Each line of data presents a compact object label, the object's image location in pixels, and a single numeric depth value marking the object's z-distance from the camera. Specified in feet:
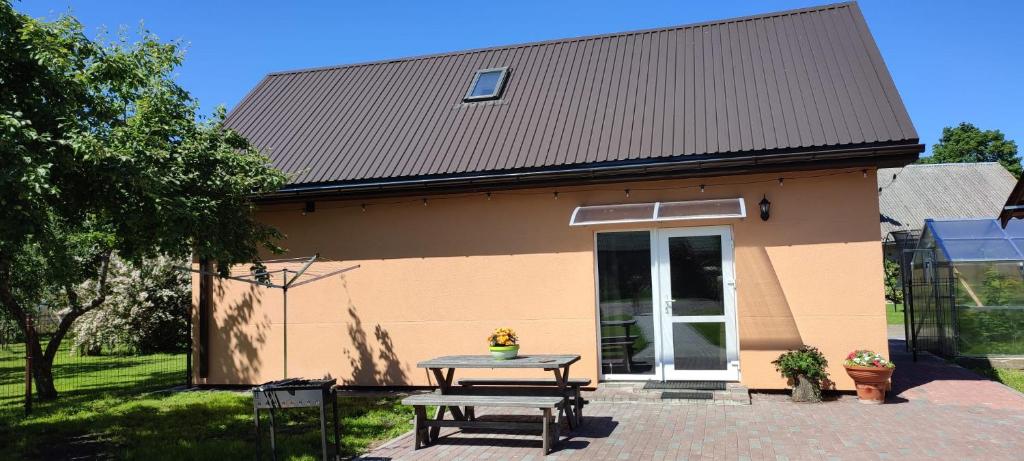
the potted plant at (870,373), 26.84
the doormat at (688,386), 29.53
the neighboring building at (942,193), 90.84
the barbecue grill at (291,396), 19.56
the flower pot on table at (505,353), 24.35
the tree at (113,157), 19.04
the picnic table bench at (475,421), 21.06
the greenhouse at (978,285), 36.24
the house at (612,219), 29.35
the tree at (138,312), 57.72
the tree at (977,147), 158.40
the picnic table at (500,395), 21.77
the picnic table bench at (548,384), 24.36
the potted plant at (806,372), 27.53
